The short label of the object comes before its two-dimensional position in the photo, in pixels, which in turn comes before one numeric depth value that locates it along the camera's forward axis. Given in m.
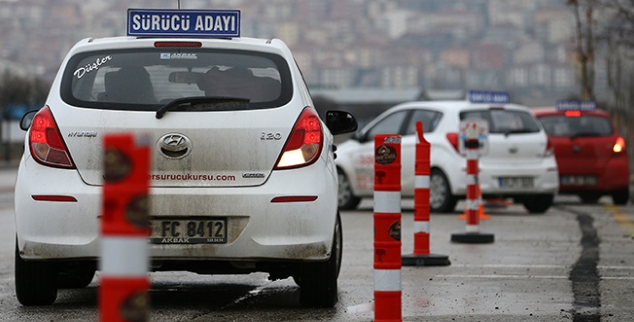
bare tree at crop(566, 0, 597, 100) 41.78
